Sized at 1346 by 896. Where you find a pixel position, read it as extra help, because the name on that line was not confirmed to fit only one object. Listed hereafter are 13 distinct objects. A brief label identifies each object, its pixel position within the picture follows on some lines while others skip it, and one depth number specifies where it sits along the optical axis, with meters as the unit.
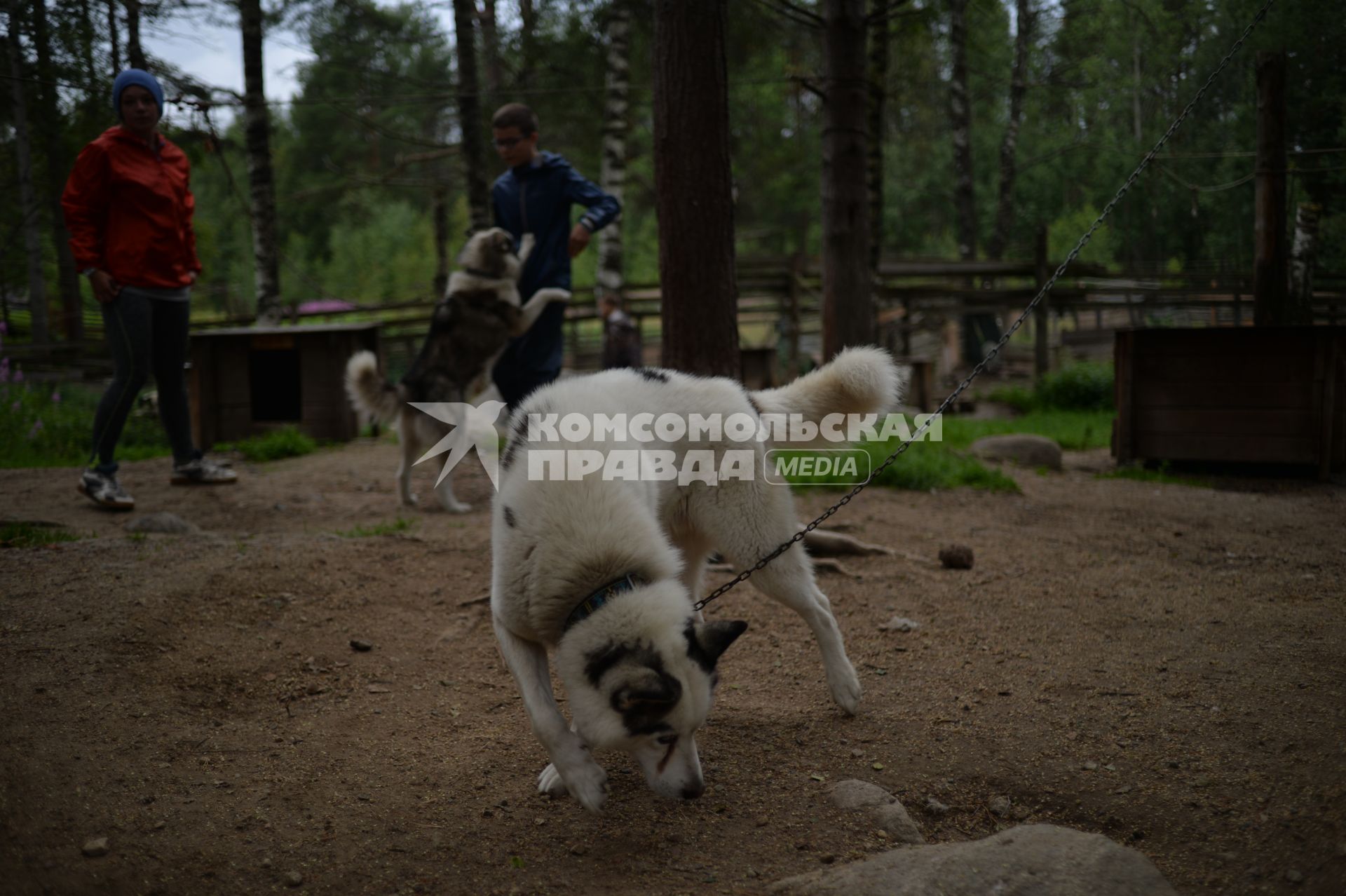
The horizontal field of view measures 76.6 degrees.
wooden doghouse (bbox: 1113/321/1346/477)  5.70
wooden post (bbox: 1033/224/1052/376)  14.34
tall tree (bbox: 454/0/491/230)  10.48
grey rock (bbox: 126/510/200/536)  4.79
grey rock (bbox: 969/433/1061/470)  7.68
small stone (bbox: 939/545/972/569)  4.76
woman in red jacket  4.89
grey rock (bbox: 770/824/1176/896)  1.92
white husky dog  2.26
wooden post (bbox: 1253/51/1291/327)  5.14
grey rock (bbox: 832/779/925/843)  2.34
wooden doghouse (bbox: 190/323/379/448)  9.02
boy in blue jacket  5.75
